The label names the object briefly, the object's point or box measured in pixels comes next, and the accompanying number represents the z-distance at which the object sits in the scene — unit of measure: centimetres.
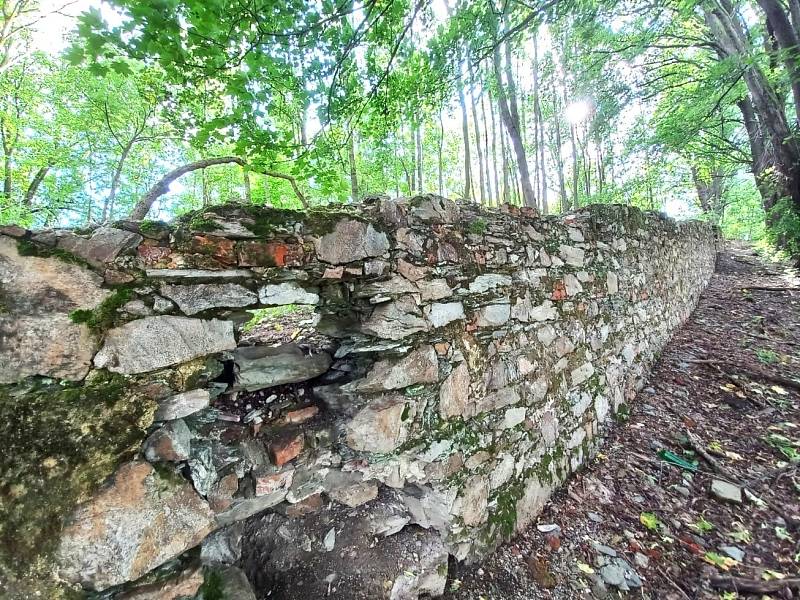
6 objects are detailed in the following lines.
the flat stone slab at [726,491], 241
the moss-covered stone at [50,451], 100
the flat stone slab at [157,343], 118
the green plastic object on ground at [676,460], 271
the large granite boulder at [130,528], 108
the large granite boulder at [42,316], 105
